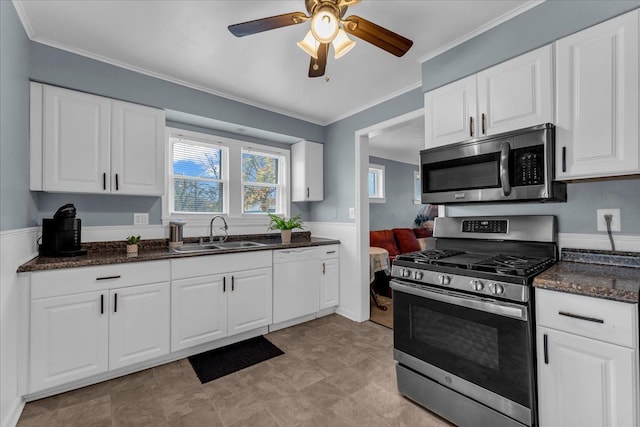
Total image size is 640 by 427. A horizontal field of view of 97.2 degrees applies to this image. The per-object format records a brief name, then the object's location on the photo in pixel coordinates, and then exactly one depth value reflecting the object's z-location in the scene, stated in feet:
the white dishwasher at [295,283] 9.75
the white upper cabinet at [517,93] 5.44
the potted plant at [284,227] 10.86
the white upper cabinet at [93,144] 6.92
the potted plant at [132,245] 7.90
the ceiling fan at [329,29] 4.68
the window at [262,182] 11.95
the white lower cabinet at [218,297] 7.75
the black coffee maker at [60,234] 6.86
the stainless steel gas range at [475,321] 4.59
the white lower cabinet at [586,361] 3.76
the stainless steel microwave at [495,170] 5.30
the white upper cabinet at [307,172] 12.23
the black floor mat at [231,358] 7.38
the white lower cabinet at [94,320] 6.02
